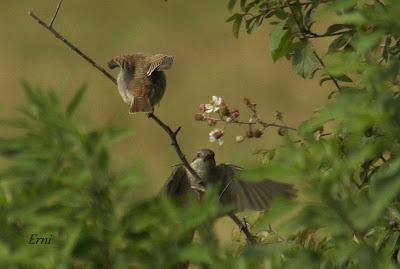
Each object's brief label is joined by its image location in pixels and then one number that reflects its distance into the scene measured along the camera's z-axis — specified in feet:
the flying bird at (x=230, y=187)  29.63
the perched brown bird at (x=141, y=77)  35.22
